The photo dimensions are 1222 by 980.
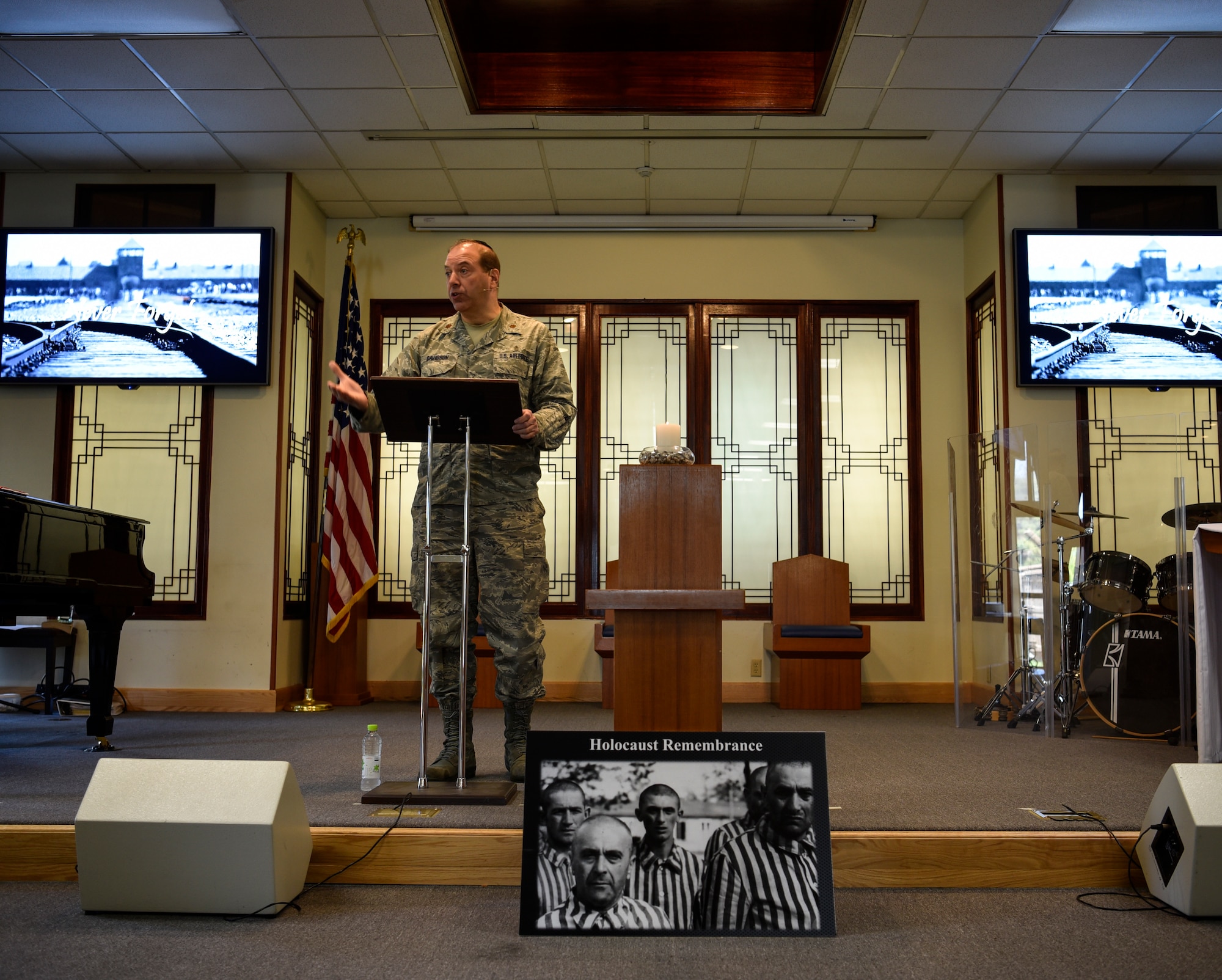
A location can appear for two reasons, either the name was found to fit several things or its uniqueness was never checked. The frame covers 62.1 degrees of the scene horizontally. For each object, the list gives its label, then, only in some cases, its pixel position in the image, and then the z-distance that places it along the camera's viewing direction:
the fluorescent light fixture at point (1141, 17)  4.39
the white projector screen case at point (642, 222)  6.70
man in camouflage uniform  3.11
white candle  3.47
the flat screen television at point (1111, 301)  5.92
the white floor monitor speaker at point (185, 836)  2.28
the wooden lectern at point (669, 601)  3.25
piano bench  5.45
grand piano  3.58
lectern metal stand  2.87
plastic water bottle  3.08
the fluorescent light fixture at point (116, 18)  4.42
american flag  5.81
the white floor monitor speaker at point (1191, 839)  2.28
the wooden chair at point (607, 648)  5.99
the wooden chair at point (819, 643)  6.05
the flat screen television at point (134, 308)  5.95
